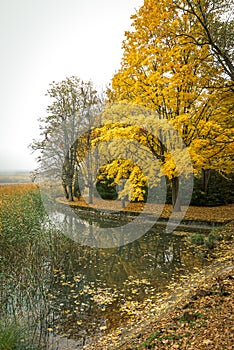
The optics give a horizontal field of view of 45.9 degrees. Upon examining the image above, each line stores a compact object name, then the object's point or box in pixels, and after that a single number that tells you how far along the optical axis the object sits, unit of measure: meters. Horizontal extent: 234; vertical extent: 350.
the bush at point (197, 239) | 9.31
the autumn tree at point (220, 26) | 6.85
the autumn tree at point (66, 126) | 19.78
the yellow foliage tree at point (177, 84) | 9.37
